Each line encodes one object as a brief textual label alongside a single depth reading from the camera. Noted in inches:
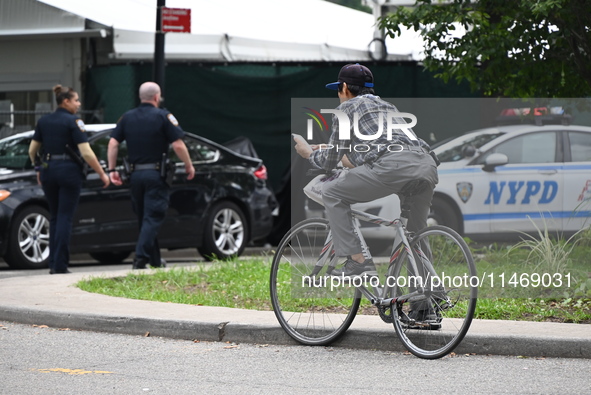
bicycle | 506.6
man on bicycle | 518.9
